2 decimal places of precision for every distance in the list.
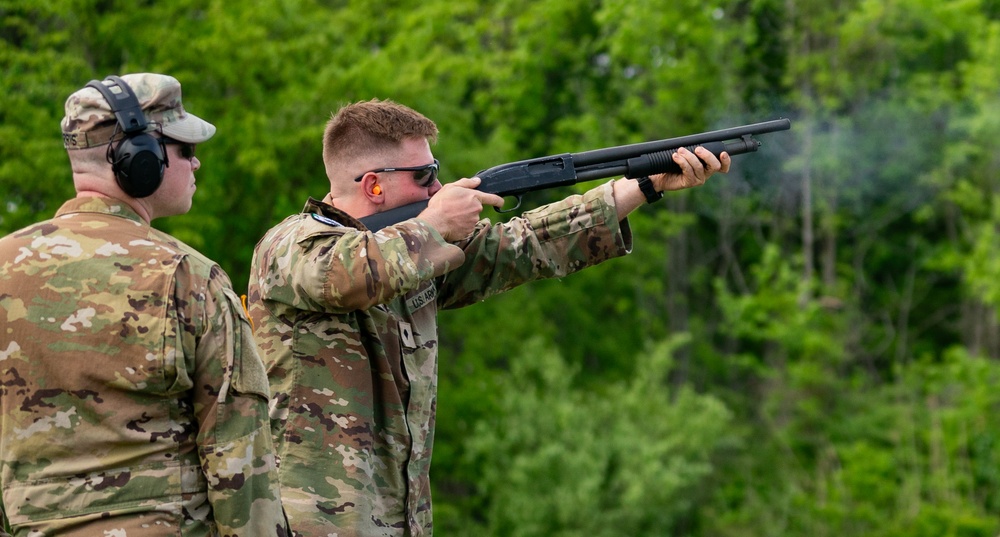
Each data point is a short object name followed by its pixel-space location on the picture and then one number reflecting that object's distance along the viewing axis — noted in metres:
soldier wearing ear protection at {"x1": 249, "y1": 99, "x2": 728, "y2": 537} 8.01
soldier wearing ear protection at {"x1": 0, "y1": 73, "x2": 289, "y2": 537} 6.26
